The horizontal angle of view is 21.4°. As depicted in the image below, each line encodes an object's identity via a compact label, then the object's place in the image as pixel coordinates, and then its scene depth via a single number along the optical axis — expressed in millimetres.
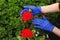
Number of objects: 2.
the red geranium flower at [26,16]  1620
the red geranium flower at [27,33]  1662
